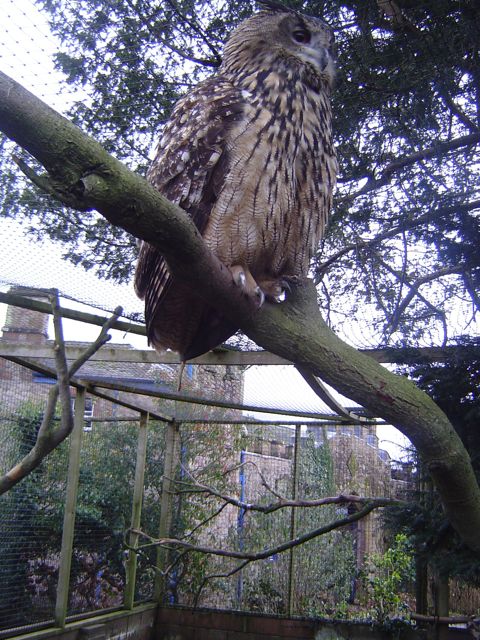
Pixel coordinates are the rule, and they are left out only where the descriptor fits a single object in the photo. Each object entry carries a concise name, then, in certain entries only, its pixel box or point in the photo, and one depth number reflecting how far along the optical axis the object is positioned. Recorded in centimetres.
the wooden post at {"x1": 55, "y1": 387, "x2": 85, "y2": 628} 397
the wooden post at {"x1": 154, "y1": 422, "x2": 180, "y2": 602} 555
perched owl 188
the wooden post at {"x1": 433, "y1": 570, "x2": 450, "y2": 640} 430
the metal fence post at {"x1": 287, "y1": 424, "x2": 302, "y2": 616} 511
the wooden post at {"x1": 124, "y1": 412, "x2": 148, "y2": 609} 505
